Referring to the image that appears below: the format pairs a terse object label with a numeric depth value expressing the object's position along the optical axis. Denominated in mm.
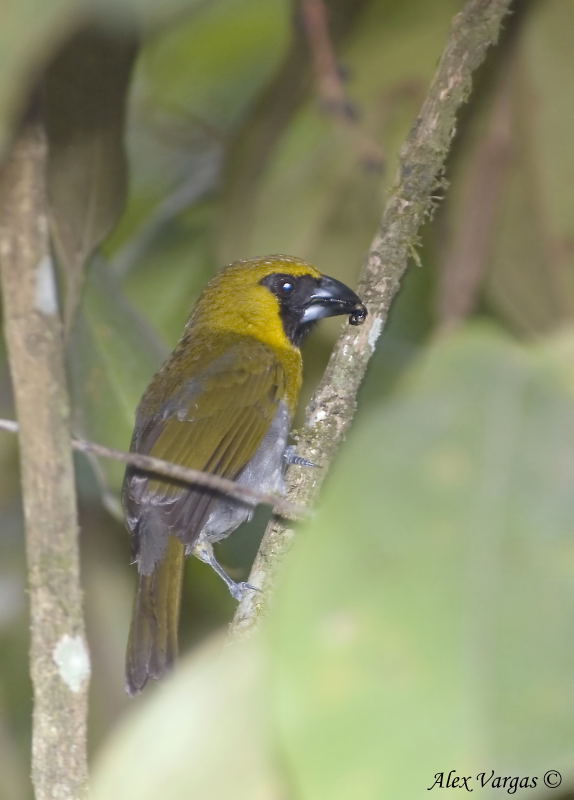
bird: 5566
